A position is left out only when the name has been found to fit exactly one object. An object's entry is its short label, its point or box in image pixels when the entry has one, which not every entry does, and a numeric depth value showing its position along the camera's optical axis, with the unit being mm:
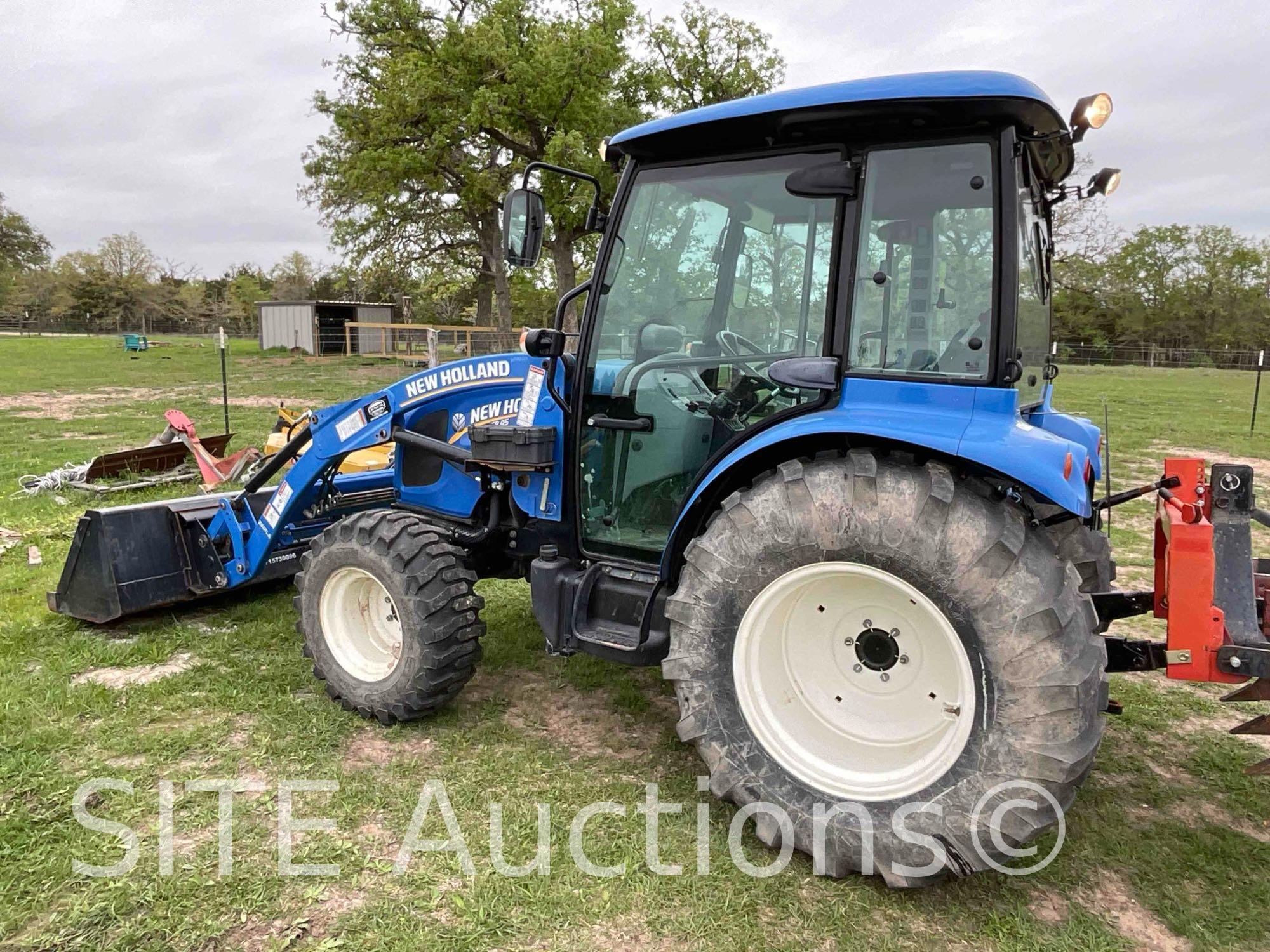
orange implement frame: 2611
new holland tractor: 2551
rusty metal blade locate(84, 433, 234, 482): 8172
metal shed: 34156
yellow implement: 6656
